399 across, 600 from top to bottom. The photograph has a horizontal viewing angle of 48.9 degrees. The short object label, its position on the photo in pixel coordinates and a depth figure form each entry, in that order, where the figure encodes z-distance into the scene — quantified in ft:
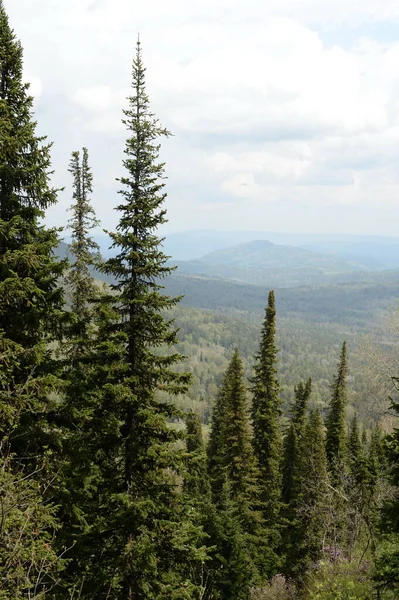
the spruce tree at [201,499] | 37.37
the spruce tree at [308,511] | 94.99
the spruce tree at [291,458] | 123.13
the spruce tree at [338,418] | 129.49
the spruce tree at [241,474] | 92.17
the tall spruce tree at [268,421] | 105.81
